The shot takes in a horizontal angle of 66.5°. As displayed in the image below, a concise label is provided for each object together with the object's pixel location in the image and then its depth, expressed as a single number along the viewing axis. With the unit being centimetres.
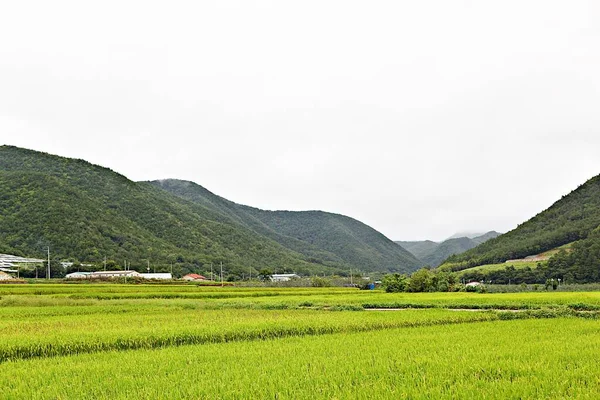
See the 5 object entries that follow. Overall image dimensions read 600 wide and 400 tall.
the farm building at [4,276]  6172
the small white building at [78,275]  7075
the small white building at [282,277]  11056
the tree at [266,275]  9681
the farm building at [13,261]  7450
